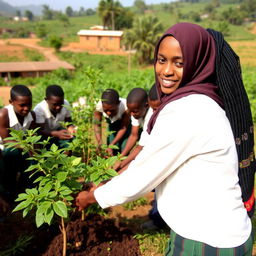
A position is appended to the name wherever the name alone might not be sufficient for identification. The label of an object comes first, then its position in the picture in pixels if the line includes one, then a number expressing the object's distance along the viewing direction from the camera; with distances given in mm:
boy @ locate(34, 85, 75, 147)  3385
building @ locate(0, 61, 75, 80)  23114
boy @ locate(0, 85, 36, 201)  2979
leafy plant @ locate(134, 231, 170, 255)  2576
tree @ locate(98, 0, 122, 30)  43750
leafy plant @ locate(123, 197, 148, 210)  3306
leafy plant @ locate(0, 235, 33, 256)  2395
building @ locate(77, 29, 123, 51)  39250
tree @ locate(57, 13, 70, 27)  72550
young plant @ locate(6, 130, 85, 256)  1471
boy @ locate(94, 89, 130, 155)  3320
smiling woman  1059
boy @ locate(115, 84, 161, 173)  2951
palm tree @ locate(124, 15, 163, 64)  27062
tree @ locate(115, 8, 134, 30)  47512
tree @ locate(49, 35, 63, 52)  37000
